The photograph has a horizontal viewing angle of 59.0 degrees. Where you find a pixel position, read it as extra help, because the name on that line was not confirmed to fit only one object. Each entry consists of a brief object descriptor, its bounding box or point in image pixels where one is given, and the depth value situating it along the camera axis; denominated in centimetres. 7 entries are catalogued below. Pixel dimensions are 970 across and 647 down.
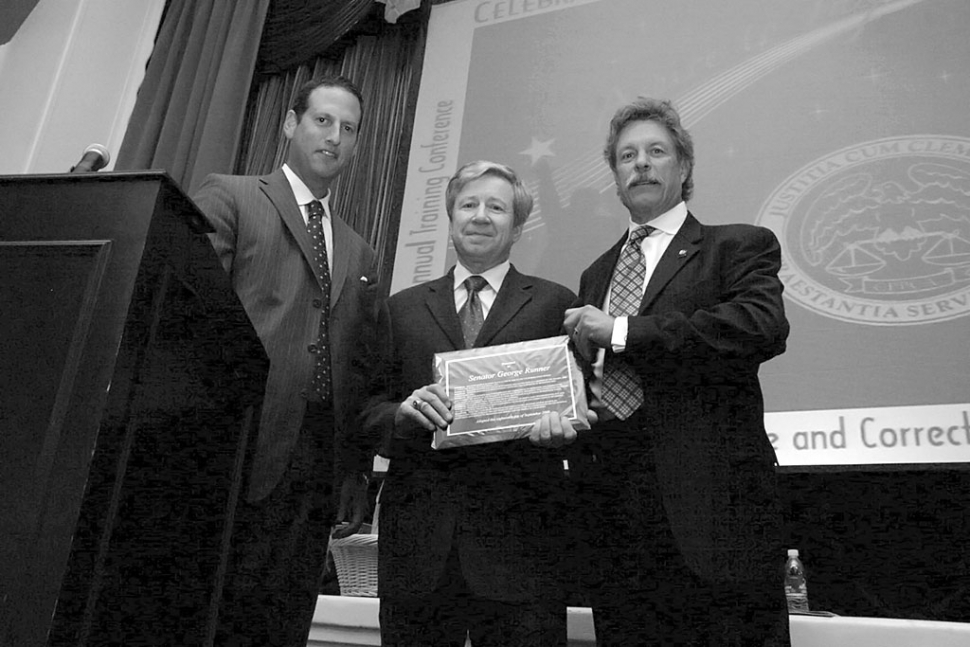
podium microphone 133
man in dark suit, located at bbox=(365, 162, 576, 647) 136
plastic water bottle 198
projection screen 234
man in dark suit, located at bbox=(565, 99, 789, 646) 129
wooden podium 85
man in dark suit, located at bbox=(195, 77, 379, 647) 143
